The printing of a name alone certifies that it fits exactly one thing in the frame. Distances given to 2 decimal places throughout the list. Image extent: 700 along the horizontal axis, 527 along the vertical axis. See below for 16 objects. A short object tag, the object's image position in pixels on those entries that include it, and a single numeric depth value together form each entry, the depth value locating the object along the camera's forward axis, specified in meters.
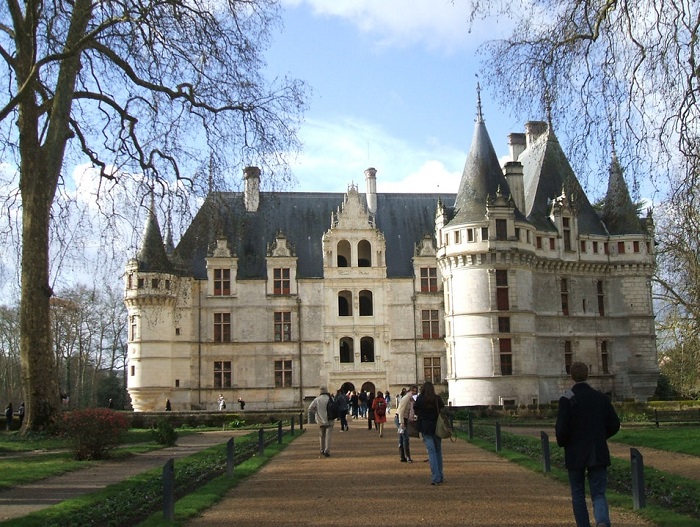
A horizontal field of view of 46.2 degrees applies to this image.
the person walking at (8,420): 27.12
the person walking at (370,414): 26.92
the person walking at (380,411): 23.41
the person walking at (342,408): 26.00
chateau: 39.19
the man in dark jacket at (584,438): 7.45
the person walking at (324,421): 16.88
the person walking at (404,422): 15.20
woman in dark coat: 12.13
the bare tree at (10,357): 54.62
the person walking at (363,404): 34.86
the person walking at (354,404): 36.94
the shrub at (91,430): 16.80
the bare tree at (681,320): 28.69
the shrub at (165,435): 21.17
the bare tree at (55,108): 16.95
